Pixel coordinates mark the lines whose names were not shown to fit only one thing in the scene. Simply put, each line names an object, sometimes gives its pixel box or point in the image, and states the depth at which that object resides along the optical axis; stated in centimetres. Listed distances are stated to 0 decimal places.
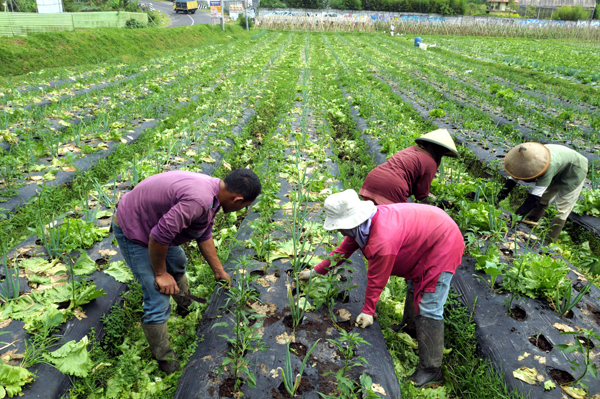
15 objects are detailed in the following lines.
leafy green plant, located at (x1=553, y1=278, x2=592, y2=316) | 276
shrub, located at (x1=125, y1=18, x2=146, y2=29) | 2320
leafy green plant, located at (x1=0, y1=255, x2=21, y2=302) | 261
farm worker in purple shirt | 224
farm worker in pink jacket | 239
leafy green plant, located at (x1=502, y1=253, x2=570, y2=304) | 286
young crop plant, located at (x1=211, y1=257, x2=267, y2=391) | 227
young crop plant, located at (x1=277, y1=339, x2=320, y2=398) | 214
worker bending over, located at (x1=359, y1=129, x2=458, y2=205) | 358
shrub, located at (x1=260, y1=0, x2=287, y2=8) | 5228
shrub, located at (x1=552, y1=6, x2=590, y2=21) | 4919
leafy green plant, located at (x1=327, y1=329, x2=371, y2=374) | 226
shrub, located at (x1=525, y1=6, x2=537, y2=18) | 5706
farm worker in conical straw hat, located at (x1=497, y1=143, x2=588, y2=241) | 376
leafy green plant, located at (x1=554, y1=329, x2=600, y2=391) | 193
